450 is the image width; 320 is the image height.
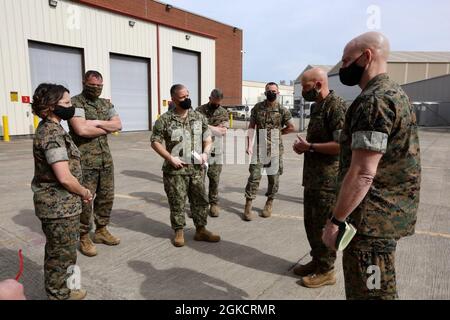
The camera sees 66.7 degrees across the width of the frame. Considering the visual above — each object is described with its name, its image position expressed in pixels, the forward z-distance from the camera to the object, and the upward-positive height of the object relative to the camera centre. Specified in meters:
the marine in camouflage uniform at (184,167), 3.84 -0.64
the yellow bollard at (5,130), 13.55 -0.91
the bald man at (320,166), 2.99 -0.51
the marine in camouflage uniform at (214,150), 5.09 -0.63
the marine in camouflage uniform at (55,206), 2.47 -0.74
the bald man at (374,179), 1.74 -0.37
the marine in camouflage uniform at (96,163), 3.63 -0.60
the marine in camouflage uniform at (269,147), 4.89 -0.55
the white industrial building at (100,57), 13.71 +2.51
